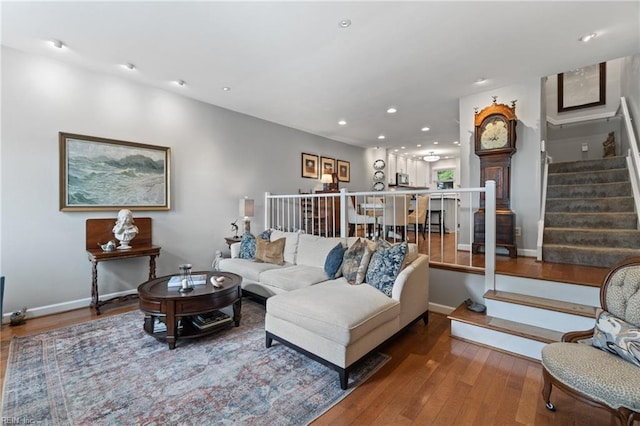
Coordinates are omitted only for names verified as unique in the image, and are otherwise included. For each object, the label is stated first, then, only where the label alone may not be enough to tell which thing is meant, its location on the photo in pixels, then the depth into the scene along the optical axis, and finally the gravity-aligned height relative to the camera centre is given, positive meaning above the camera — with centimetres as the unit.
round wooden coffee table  243 -83
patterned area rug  168 -119
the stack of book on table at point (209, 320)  268 -105
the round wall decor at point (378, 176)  833 +110
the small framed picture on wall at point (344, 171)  728 +111
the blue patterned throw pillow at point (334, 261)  301 -52
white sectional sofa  194 -78
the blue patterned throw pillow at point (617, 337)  149 -70
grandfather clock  383 +76
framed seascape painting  338 +51
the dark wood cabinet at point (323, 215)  546 -4
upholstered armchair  135 -81
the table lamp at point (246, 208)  476 +9
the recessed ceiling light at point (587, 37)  277 +175
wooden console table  329 -45
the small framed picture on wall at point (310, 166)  631 +109
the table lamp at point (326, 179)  677 +83
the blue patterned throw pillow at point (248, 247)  396 -48
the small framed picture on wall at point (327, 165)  678 +117
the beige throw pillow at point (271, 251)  377 -53
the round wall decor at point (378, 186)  825 +79
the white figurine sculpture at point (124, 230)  351 -21
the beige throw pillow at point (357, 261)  270 -48
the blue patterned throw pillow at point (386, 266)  252 -49
